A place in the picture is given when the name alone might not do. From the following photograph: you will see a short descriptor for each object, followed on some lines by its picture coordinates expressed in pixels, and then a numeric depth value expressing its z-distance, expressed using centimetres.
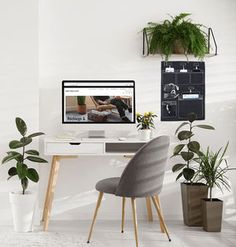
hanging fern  409
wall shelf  420
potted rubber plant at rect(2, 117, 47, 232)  367
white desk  378
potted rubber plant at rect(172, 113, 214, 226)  396
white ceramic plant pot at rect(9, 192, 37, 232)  368
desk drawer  377
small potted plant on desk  399
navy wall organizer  429
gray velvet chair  317
